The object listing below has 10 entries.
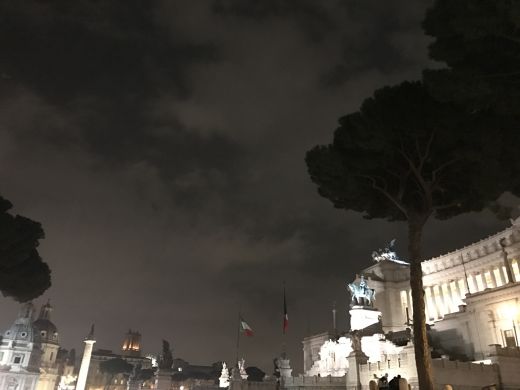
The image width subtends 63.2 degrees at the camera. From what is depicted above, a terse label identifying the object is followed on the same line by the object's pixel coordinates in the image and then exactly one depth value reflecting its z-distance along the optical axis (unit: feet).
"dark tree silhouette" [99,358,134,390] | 290.76
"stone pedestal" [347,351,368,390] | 92.00
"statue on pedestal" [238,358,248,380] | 123.44
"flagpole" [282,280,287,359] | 135.58
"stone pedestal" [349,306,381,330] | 143.54
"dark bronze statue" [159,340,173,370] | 151.40
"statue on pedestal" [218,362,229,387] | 146.72
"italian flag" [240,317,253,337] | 140.05
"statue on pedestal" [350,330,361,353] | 95.14
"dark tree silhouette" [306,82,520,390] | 55.77
